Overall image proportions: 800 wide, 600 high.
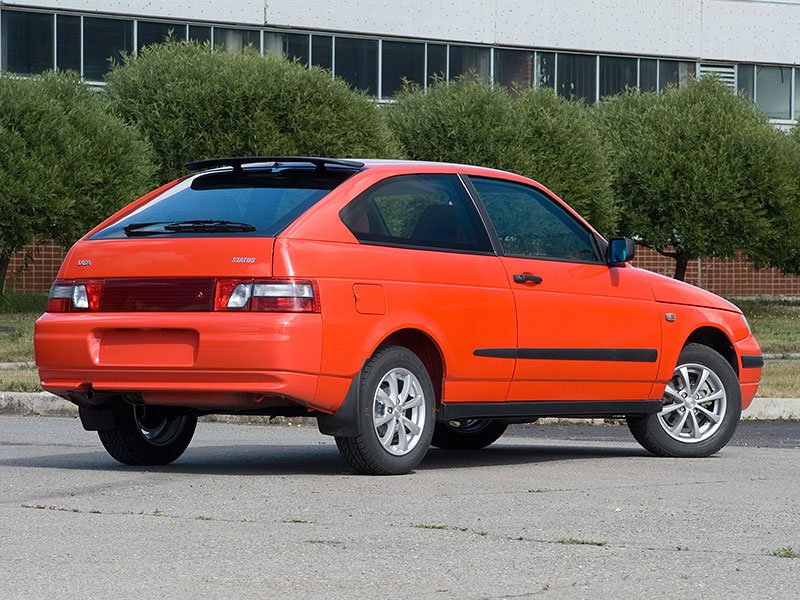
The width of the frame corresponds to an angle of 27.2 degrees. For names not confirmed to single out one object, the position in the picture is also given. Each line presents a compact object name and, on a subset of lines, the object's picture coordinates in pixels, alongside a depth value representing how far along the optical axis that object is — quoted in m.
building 41.88
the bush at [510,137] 37.81
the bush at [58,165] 33.19
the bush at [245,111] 35.31
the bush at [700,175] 40.78
